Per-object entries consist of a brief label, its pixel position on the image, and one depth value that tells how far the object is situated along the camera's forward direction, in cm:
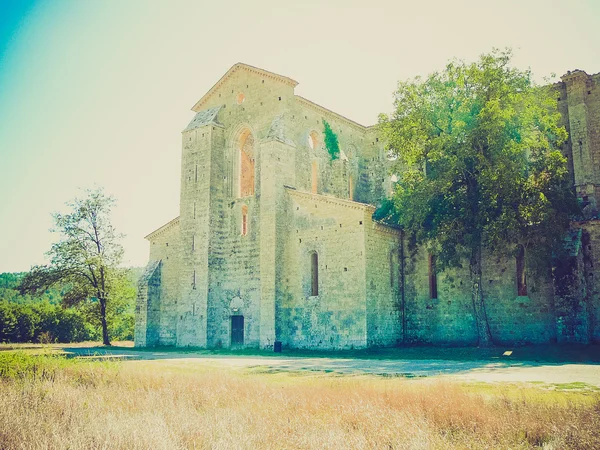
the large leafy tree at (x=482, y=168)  2258
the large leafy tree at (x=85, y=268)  3656
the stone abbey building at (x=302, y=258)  2552
